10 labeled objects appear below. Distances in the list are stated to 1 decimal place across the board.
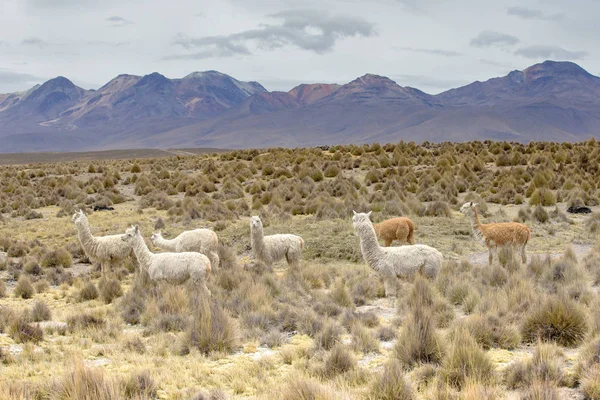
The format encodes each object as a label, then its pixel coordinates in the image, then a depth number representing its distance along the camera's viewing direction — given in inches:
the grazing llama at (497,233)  477.4
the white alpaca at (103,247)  514.8
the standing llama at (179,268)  393.7
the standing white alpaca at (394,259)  398.6
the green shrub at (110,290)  427.5
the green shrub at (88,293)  437.4
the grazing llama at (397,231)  539.2
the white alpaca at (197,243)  489.1
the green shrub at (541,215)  734.5
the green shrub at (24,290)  456.1
